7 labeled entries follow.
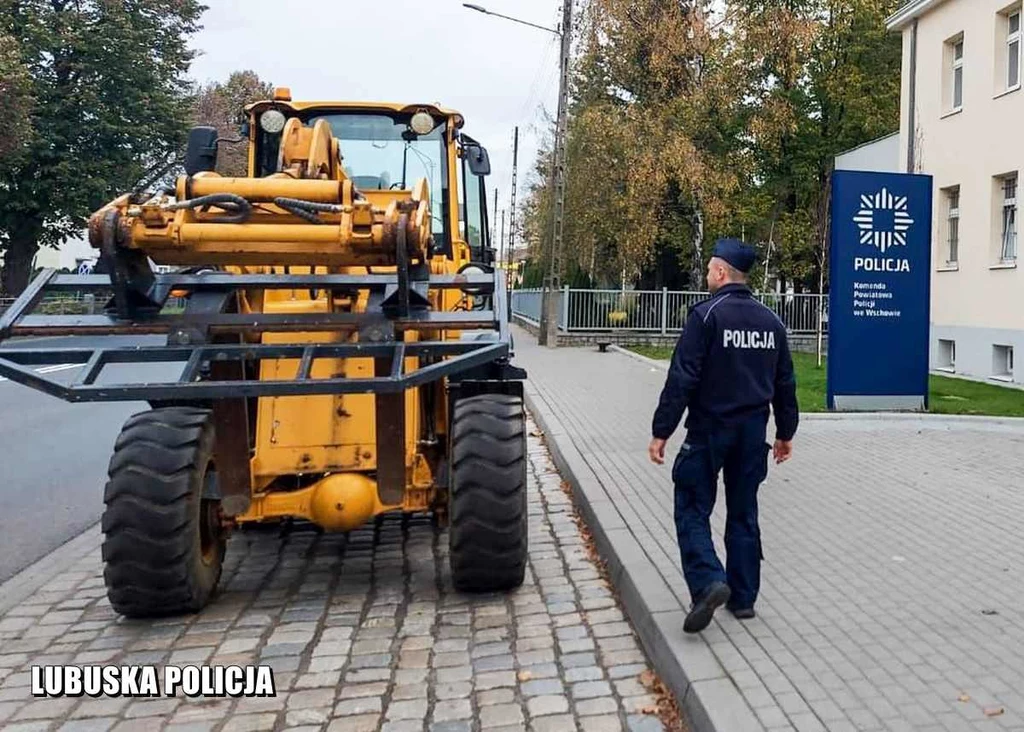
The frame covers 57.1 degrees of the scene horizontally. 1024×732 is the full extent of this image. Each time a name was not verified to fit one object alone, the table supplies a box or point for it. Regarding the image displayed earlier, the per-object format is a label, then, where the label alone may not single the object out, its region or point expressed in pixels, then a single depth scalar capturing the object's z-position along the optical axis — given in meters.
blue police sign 11.21
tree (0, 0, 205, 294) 33.88
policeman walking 4.31
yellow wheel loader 4.53
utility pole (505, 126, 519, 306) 50.12
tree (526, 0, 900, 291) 26.92
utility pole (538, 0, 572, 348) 24.25
